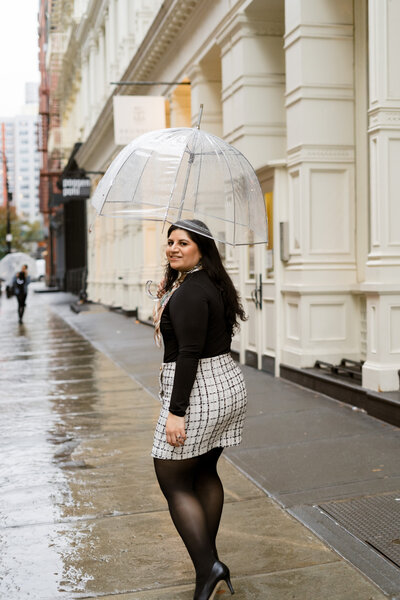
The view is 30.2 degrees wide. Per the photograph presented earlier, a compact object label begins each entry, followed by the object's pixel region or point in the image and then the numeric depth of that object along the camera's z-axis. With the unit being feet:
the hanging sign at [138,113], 57.82
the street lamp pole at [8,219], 156.42
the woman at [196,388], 11.20
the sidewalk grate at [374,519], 13.98
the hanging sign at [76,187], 100.78
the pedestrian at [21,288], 79.82
